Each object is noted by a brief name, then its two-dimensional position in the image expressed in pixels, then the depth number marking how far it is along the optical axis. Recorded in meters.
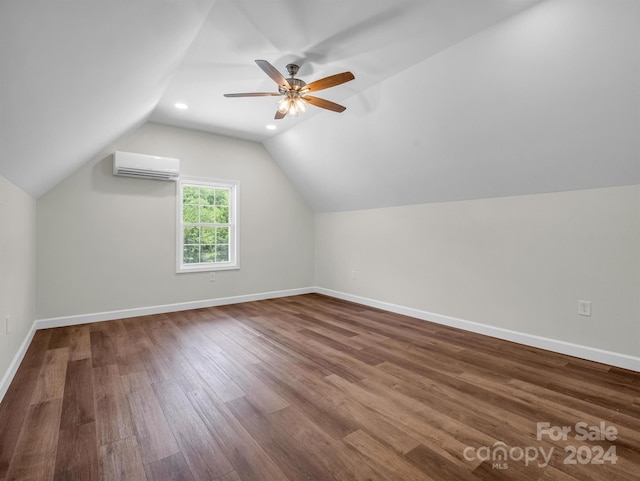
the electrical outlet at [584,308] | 2.86
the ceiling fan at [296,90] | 2.49
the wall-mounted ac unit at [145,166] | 3.96
